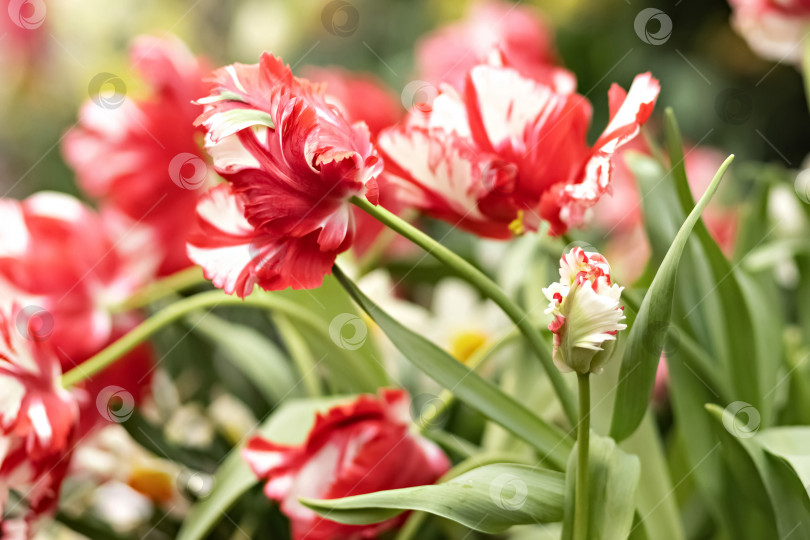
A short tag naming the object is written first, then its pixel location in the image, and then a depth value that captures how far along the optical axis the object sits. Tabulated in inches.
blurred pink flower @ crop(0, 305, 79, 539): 42.1
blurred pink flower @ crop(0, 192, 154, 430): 47.7
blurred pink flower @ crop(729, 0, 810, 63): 49.0
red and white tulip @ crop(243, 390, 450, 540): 42.7
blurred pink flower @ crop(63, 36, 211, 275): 51.9
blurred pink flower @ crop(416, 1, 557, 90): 72.3
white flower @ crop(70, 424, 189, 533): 48.9
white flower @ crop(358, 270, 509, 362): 52.0
